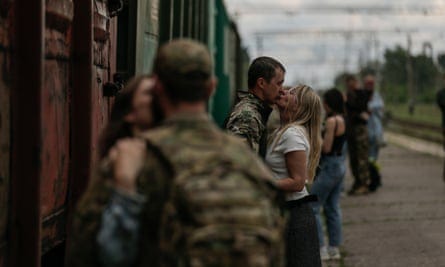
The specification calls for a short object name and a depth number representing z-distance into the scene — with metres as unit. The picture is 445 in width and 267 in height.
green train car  6.03
